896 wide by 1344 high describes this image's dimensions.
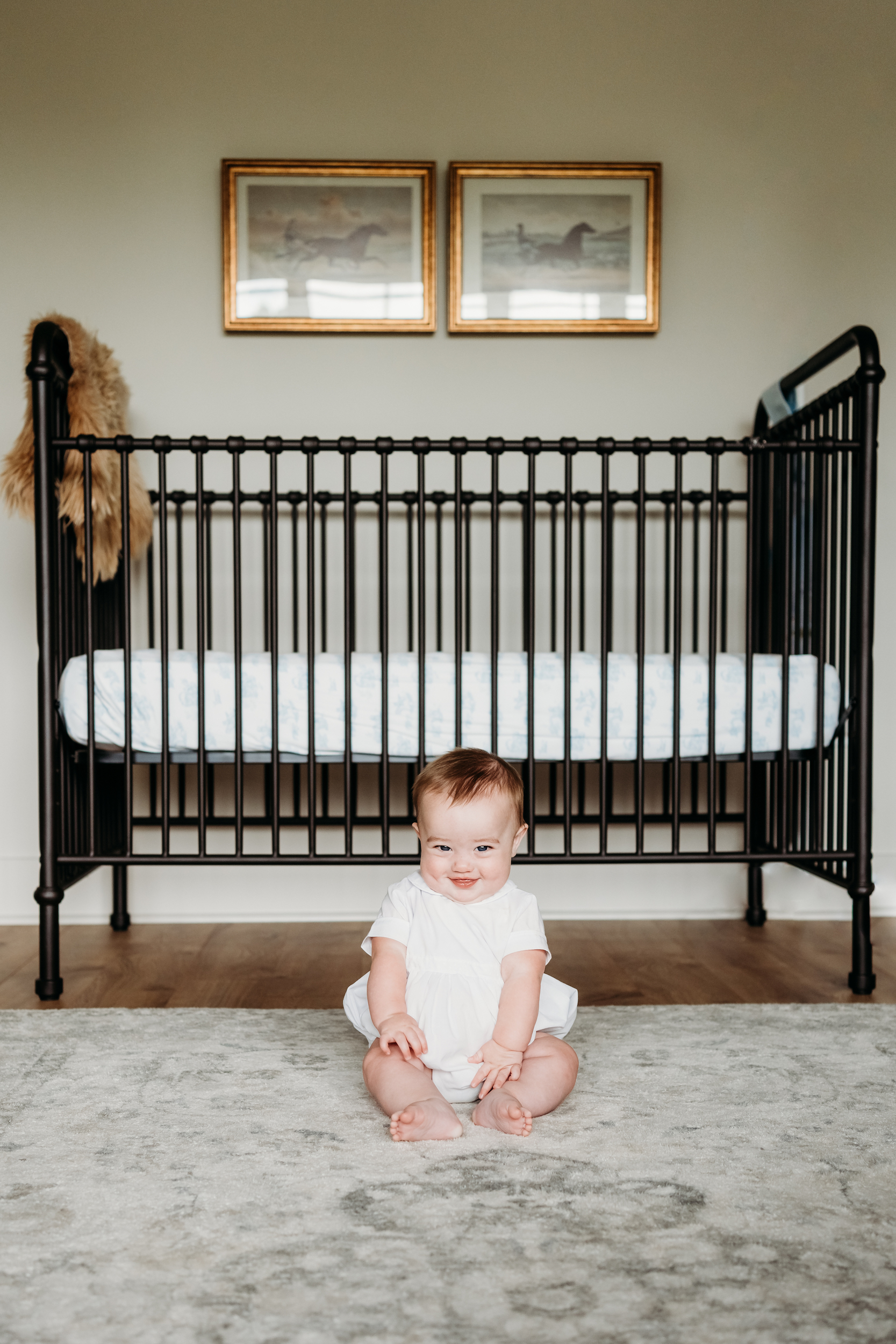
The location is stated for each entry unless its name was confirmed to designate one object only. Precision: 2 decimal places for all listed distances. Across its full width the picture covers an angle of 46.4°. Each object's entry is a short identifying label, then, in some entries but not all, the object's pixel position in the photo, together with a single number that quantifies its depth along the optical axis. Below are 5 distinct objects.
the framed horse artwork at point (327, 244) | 2.21
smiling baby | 1.07
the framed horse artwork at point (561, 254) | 2.23
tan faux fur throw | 1.73
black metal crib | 1.58
